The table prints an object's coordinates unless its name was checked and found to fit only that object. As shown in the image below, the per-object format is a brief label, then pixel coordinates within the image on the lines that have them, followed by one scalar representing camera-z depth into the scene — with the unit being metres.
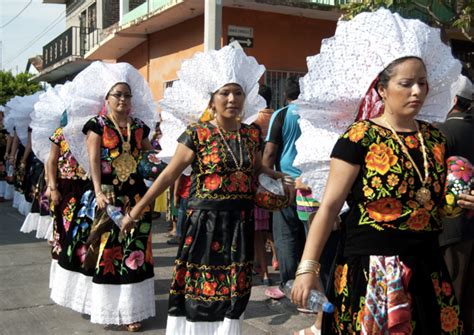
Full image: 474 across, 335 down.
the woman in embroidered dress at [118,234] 5.11
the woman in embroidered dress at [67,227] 5.48
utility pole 8.60
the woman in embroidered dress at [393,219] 2.64
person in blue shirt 5.48
